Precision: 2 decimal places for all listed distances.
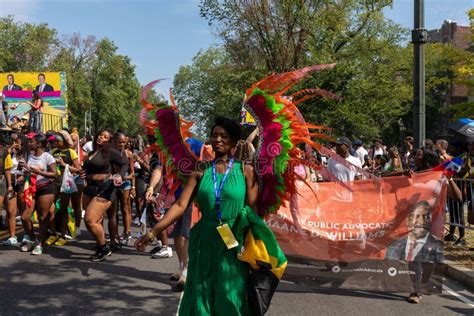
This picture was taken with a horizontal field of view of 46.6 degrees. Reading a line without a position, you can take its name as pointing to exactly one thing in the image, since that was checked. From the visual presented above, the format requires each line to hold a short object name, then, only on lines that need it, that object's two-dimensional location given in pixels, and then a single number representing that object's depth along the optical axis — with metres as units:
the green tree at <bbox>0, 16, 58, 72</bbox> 48.06
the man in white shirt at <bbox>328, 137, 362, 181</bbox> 7.16
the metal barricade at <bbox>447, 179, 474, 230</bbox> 8.62
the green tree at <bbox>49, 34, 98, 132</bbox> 52.12
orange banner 6.04
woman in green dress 3.36
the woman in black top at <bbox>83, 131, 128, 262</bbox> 7.41
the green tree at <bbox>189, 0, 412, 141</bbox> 23.08
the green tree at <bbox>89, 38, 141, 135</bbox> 56.50
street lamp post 9.42
